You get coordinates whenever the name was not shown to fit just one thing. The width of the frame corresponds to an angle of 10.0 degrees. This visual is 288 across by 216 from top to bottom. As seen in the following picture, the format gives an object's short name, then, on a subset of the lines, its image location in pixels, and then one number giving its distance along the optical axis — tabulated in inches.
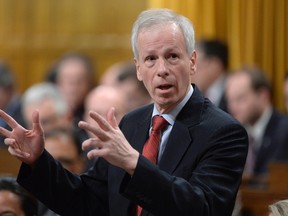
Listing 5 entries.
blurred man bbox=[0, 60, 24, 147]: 556.3
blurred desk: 362.0
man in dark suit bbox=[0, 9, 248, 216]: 183.7
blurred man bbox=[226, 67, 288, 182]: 442.1
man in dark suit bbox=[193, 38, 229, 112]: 491.4
